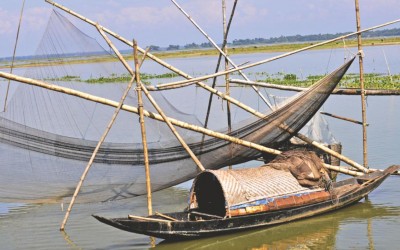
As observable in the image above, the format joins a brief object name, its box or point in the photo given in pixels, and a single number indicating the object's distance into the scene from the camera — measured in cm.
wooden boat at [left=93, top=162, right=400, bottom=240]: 1519
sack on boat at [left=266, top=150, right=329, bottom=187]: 1759
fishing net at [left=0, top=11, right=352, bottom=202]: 1747
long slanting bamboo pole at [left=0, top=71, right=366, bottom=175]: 1599
